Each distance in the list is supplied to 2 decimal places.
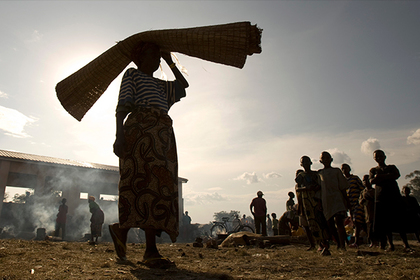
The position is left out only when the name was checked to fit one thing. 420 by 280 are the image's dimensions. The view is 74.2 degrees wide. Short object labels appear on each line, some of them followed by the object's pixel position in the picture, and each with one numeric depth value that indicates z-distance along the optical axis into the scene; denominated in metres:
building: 16.91
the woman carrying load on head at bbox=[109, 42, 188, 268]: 2.73
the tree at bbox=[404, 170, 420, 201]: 44.55
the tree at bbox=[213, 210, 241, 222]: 54.36
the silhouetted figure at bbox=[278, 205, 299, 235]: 10.33
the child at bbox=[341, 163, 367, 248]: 6.74
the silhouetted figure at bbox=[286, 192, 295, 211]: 11.13
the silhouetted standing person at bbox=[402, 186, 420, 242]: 6.58
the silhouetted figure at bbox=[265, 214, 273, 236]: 19.25
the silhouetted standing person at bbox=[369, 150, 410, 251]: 4.94
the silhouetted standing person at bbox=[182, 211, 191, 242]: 18.92
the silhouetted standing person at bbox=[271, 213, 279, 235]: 13.57
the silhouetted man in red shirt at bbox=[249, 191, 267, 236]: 11.69
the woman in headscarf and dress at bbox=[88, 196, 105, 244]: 10.95
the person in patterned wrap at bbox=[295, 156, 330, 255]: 4.78
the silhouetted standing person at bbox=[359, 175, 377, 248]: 6.22
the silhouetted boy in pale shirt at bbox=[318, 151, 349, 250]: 4.88
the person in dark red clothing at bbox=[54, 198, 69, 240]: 13.20
